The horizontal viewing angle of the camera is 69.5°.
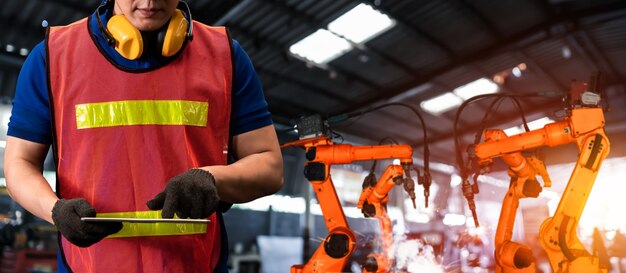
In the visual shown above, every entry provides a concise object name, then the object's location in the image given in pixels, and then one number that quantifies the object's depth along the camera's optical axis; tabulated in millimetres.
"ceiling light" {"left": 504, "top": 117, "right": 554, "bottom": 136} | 7114
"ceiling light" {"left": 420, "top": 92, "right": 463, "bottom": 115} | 8672
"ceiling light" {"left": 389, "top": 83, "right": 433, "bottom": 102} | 8119
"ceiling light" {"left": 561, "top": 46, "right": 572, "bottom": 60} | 7235
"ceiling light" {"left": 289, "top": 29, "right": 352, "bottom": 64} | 6543
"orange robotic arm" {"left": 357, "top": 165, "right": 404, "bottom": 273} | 4043
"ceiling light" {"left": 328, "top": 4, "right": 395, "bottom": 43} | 6078
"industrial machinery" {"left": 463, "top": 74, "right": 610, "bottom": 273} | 3229
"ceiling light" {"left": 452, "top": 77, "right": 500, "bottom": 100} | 8250
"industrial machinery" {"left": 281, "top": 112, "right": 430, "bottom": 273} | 3816
